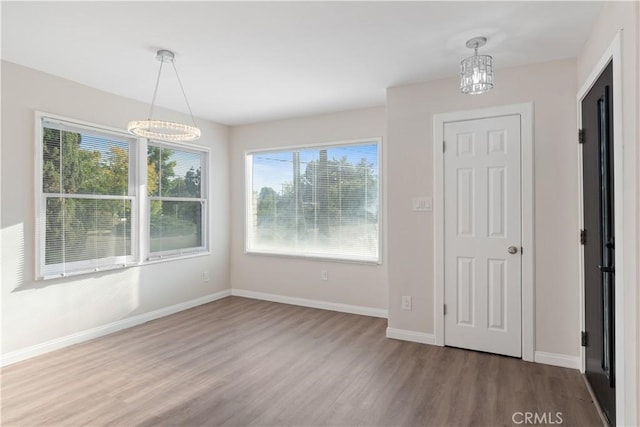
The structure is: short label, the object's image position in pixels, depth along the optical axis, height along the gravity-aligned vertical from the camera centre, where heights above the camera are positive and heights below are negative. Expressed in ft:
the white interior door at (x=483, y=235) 9.86 -0.63
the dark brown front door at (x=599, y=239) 6.68 -0.55
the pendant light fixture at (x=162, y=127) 8.66 +2.25
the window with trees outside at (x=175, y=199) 13.71 +0.65
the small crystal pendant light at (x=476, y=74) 7.84 +3.21
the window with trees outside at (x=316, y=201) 14.26 +0.57
